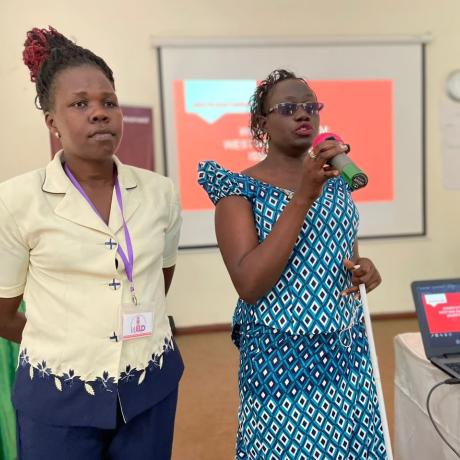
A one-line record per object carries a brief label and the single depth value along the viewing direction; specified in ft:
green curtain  6.12
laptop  4.44
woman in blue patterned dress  3.41
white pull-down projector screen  12.63
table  4.48
